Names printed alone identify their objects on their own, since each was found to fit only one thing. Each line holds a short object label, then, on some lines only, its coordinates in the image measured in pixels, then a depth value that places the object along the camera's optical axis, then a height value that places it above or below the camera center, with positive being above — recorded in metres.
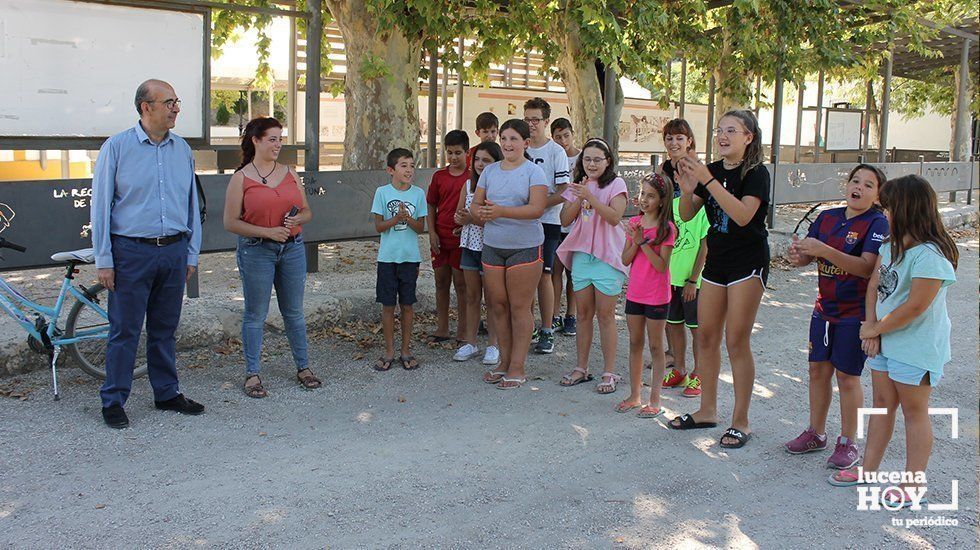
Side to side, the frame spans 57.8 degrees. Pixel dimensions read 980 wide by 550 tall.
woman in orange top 5.70 -0.41
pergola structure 14.41 +2.87
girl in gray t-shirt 6.09 -0.41
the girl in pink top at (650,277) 5.66 -0.64
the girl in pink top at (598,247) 6.02 -0.49
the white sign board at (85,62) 6.69 +0.79
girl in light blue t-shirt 4.13 -0.61
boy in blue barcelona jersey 4.59 -0.51
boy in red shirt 6.88 -0.33
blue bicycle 5.71 -1.04
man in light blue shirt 5.08 -0.36
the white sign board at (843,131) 19.97 +1.17
